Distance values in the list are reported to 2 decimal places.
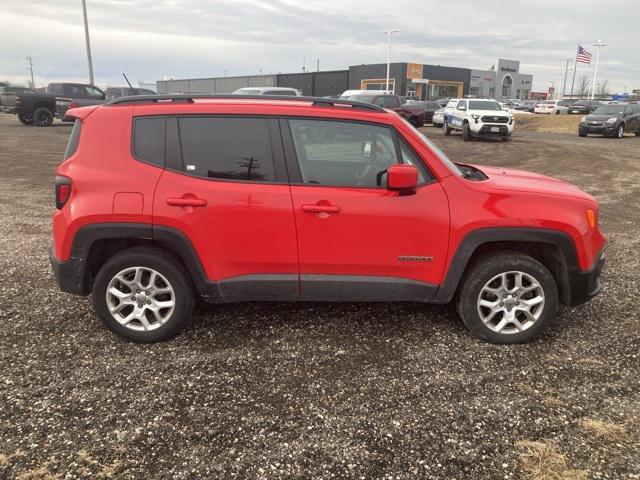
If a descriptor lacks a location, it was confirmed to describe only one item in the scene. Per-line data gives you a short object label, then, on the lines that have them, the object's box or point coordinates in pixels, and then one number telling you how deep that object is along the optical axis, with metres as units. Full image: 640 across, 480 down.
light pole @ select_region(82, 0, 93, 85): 30.77
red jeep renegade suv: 3.52
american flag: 45.12
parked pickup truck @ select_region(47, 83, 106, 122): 23.62
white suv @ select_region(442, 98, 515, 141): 20.80
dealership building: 67.19
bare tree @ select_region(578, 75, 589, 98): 114.21
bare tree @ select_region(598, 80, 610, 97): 116.61
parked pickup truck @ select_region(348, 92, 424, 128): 20.10
